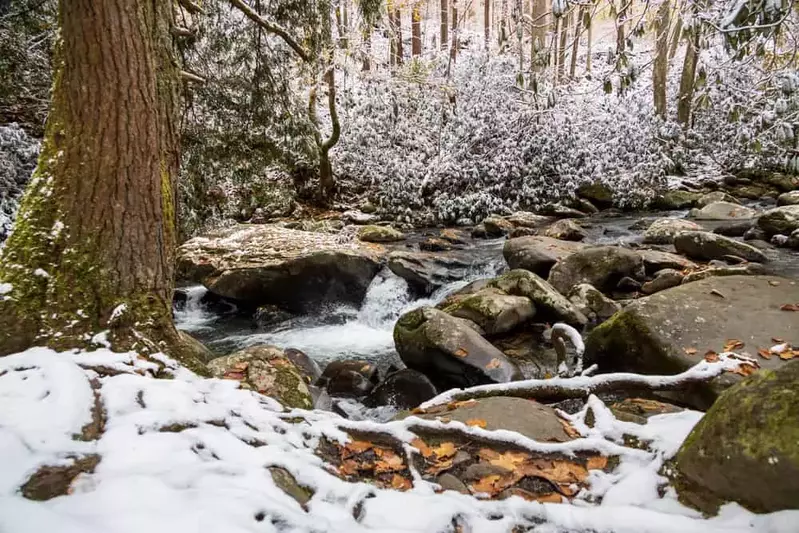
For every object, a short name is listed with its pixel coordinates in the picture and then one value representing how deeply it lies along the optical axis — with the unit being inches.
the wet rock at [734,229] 319.9
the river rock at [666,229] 320.2
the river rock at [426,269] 285.6
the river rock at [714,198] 418.9
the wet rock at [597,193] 466.0
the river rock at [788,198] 372.8
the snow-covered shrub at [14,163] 273.0
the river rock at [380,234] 396.2
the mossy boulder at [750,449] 50.9
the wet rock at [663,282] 230.1
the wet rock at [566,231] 345.1
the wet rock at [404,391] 163.2
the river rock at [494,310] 201.2
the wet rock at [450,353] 166.9
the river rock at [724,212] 370.9
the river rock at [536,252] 274.5
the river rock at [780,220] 297.8
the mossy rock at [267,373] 113.3
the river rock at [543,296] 209.9
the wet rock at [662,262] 253.8
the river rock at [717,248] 261.1
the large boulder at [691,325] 139.5
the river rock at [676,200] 438.3
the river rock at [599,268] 244.7
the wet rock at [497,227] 407.0
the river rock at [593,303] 220.1
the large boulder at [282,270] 265.0
